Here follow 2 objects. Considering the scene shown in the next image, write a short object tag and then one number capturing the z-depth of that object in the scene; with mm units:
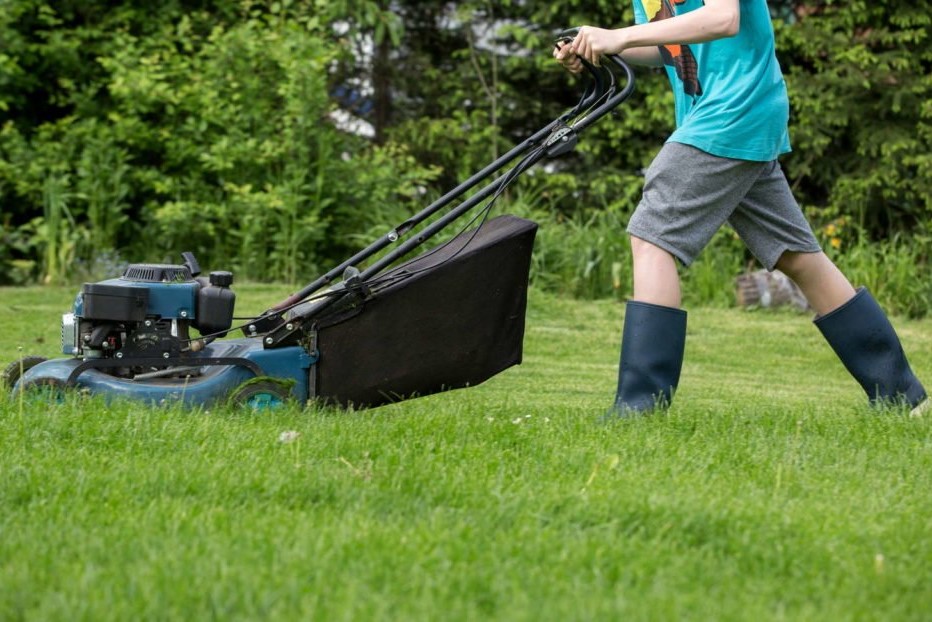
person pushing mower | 6319
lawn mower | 6377
